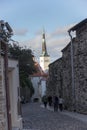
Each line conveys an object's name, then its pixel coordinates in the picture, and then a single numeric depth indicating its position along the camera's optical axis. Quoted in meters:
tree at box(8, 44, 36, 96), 32.16
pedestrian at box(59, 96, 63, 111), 26.77
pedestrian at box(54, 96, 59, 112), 27.00
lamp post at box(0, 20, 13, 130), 8.81
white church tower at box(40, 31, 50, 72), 94.84
